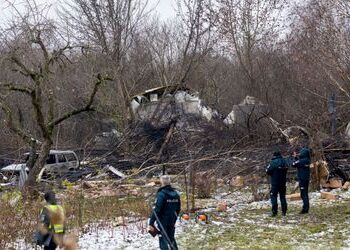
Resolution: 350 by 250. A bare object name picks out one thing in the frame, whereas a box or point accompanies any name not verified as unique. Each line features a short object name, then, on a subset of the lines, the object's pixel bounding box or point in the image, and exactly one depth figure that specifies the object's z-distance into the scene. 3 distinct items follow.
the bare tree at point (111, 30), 31.62
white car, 24.51
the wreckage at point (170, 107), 26.47
